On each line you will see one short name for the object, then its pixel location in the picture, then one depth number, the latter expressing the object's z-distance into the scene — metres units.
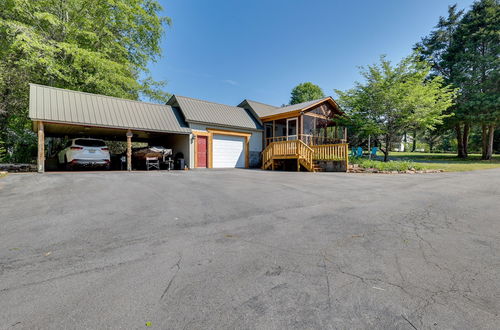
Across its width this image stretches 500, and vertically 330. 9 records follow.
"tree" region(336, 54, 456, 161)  13.35
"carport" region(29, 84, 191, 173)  10.45
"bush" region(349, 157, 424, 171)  11.85
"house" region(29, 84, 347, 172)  11.28
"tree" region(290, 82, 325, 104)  36.84
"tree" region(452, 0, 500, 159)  18.36
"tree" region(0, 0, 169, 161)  14.62
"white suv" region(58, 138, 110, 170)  11.40
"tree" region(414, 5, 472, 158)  21.17
